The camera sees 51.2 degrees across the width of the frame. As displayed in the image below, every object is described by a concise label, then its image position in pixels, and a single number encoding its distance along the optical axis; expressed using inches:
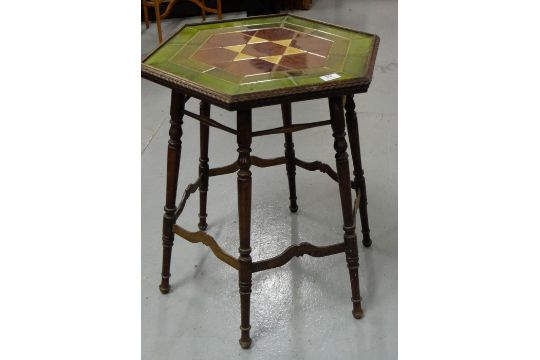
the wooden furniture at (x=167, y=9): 177.0
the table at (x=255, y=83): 65.9
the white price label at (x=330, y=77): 66.6
